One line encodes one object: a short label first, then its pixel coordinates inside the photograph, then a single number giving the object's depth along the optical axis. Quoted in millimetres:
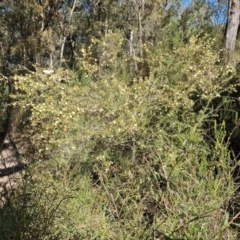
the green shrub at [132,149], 2236
